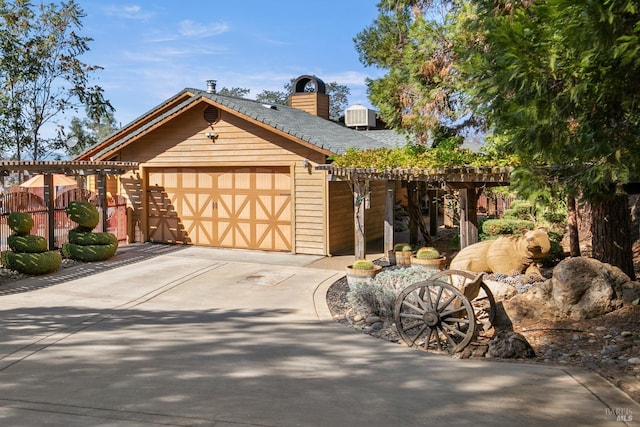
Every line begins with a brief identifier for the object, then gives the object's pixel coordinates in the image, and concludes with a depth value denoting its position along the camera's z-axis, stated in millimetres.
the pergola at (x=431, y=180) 10852
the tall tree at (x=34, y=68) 23219
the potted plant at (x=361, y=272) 10469
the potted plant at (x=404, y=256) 13156
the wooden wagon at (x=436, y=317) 7355
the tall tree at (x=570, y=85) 4746
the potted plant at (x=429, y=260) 11922
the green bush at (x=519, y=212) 18247
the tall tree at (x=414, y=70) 13867
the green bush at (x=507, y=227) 16266
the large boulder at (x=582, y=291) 8484
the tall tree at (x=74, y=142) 27141
